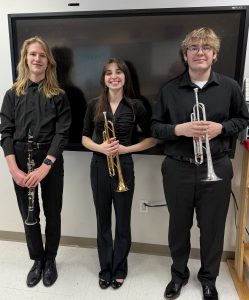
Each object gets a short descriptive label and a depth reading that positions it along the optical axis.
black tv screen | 1.85
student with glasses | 1.59
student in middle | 1.79
